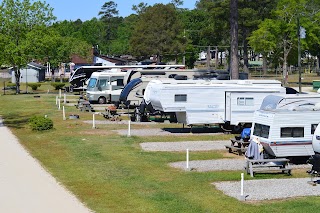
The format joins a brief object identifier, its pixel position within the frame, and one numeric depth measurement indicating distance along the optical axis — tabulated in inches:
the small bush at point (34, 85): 2505.7
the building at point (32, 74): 3171.8
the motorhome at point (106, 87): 1708.9
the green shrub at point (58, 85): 2498.8
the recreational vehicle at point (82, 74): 2081.6
